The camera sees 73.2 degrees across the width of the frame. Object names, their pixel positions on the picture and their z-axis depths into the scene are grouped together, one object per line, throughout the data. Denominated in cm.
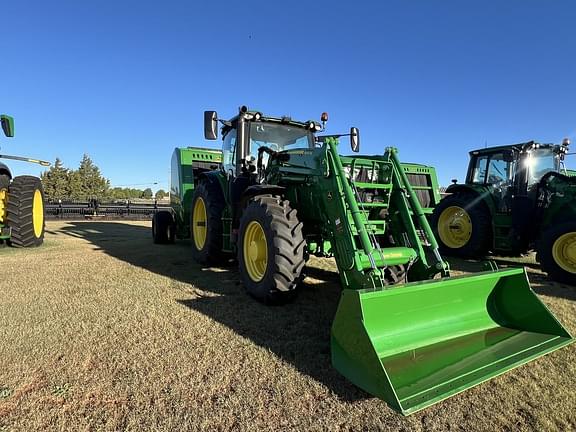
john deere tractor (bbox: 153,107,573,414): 266
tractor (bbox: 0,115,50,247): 764
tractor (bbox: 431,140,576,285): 612
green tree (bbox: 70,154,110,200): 4306
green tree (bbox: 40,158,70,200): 4141
